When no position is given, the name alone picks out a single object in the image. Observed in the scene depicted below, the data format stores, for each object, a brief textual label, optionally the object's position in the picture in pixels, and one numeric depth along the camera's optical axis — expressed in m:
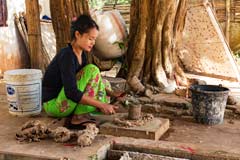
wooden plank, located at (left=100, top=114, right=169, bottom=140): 2.70
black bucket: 3.04
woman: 2.74
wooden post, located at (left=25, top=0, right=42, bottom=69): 4.48
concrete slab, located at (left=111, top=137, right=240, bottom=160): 2.34
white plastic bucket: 3.24
